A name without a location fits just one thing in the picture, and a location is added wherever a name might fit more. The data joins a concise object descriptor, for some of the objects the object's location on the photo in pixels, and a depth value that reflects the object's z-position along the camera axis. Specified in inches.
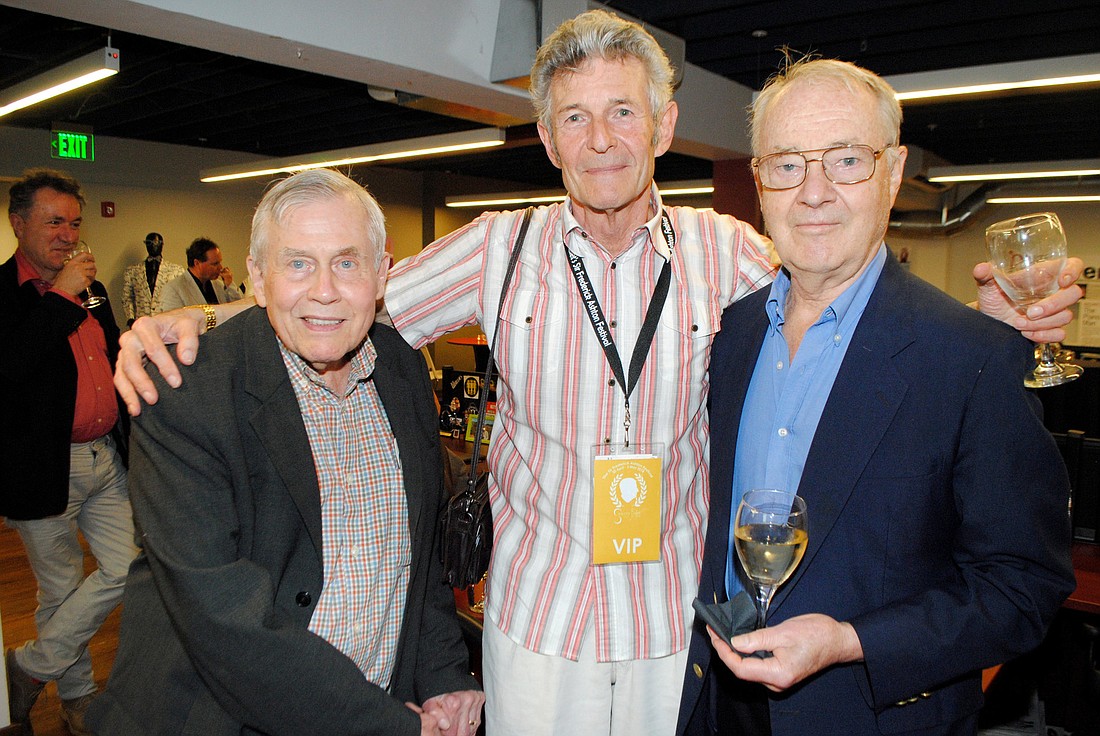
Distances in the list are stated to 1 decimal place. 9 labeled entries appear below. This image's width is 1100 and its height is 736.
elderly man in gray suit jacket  57.7
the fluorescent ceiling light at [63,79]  209.5
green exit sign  372.8
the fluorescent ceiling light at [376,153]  328.2
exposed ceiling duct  563.7
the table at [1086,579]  117.0
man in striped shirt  71.2
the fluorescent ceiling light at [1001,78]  213.8
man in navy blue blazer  50.6
